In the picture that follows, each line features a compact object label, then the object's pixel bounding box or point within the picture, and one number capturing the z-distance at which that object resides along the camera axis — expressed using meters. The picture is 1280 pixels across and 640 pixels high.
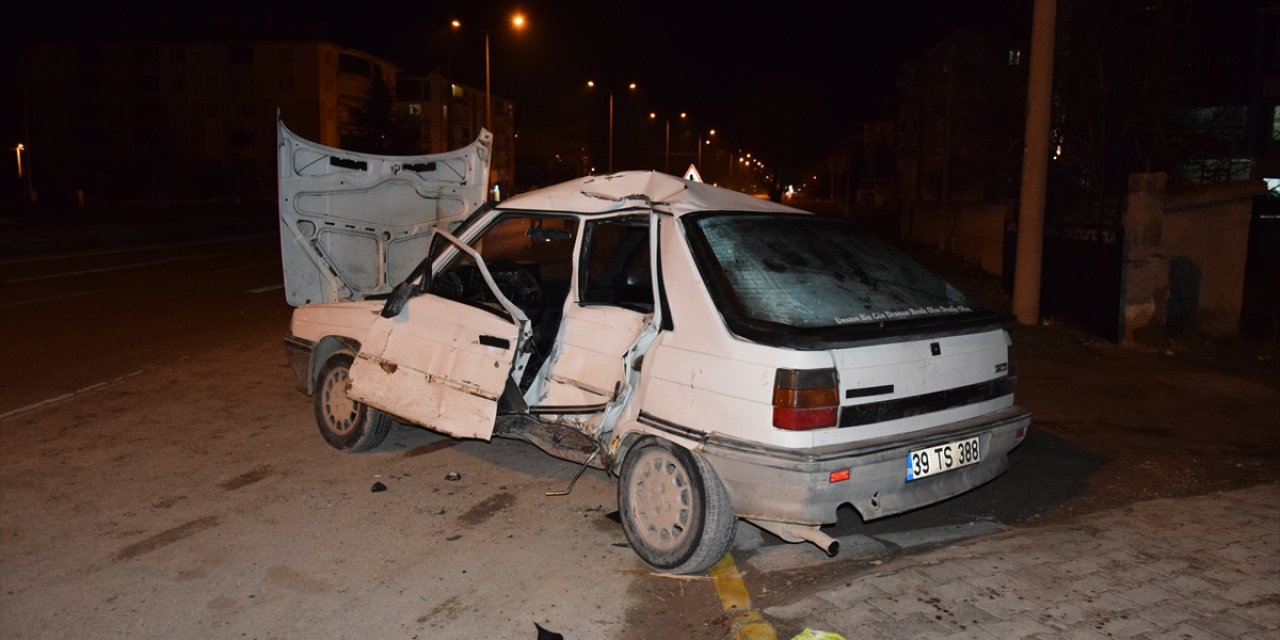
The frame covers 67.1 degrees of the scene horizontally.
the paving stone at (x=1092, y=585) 4.19
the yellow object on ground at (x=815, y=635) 3.59
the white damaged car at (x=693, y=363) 4.14
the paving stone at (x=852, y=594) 4.03
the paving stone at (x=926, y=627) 3.74
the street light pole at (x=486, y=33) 28.09
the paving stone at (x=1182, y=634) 3.75
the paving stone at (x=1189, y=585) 4.20
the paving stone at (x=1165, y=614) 3.88
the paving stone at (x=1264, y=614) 3.92
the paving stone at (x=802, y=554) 4.67
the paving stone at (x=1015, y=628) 3.75
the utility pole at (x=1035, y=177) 11.11
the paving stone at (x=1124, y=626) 3.79
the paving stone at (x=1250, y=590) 4.16
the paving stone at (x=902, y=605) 3.93
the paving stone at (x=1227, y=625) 3.82
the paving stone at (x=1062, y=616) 3.85
